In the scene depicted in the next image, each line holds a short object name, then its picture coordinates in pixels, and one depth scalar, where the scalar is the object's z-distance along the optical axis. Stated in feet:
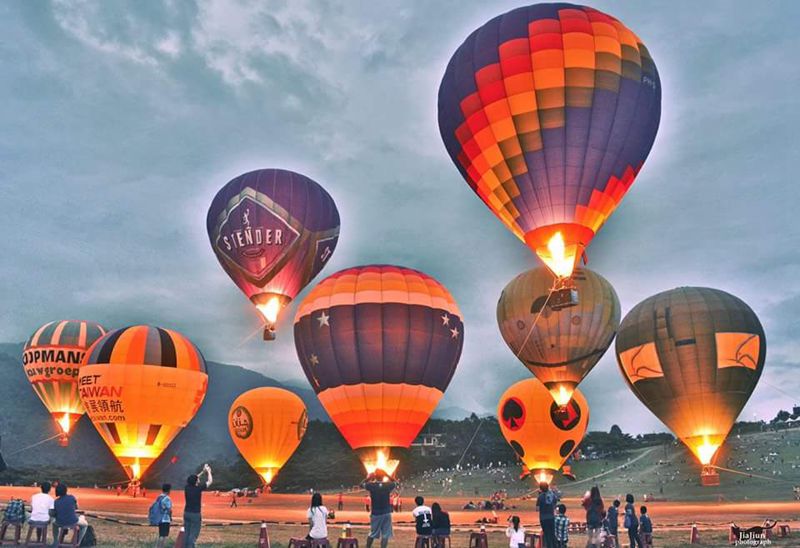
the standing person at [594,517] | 47.26
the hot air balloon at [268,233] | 107.14
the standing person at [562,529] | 45.57
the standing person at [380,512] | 50.07
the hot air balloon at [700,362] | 106.52
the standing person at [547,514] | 46.73
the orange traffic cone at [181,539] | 42.60
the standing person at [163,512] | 44.16
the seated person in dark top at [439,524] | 46.05
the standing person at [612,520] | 52.29
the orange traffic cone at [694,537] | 63.98
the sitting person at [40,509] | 42.41
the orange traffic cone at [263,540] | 49.83
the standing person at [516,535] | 44.04
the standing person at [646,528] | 53.98
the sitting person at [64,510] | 41.22
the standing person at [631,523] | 51.39
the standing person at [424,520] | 46.01
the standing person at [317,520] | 41.11
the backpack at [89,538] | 48.26
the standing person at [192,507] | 42.24
